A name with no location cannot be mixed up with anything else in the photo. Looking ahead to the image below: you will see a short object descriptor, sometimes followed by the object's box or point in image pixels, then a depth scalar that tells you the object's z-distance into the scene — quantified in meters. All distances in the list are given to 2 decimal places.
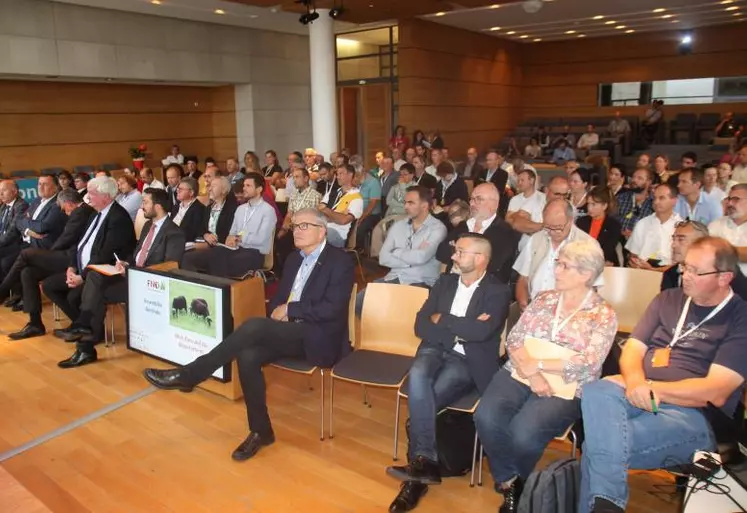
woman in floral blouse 2.55
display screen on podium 3.65
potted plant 12.37
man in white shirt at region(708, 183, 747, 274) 3.93
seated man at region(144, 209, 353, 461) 3.24
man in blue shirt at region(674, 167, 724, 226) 5.19
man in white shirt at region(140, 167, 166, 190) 7.79
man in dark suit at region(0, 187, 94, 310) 5.12
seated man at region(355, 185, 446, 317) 4.24
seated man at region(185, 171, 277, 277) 5.09
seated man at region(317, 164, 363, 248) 5.83
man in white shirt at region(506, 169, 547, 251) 5.21
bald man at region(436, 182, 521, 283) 4.09
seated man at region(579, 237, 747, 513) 2.30
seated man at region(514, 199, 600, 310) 3.55
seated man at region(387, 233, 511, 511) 2.81
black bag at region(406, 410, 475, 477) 2.90
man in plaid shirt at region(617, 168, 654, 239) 5.27
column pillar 11.05
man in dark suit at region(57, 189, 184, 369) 4.51
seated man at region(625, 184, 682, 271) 4.15
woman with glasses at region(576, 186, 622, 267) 4.46
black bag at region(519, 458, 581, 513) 2.26
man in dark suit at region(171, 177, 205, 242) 5.41
